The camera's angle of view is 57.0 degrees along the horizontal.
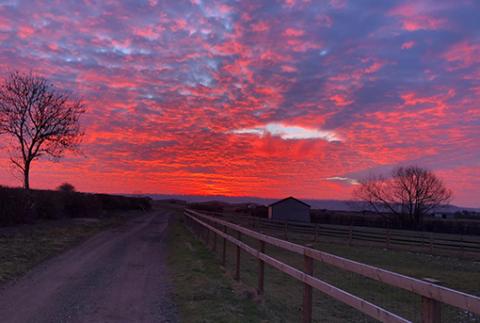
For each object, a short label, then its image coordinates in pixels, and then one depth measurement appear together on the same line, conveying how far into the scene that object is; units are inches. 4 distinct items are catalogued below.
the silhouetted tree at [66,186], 2003.2
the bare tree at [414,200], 2802.7
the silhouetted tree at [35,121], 1275.8
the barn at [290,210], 2844.5
